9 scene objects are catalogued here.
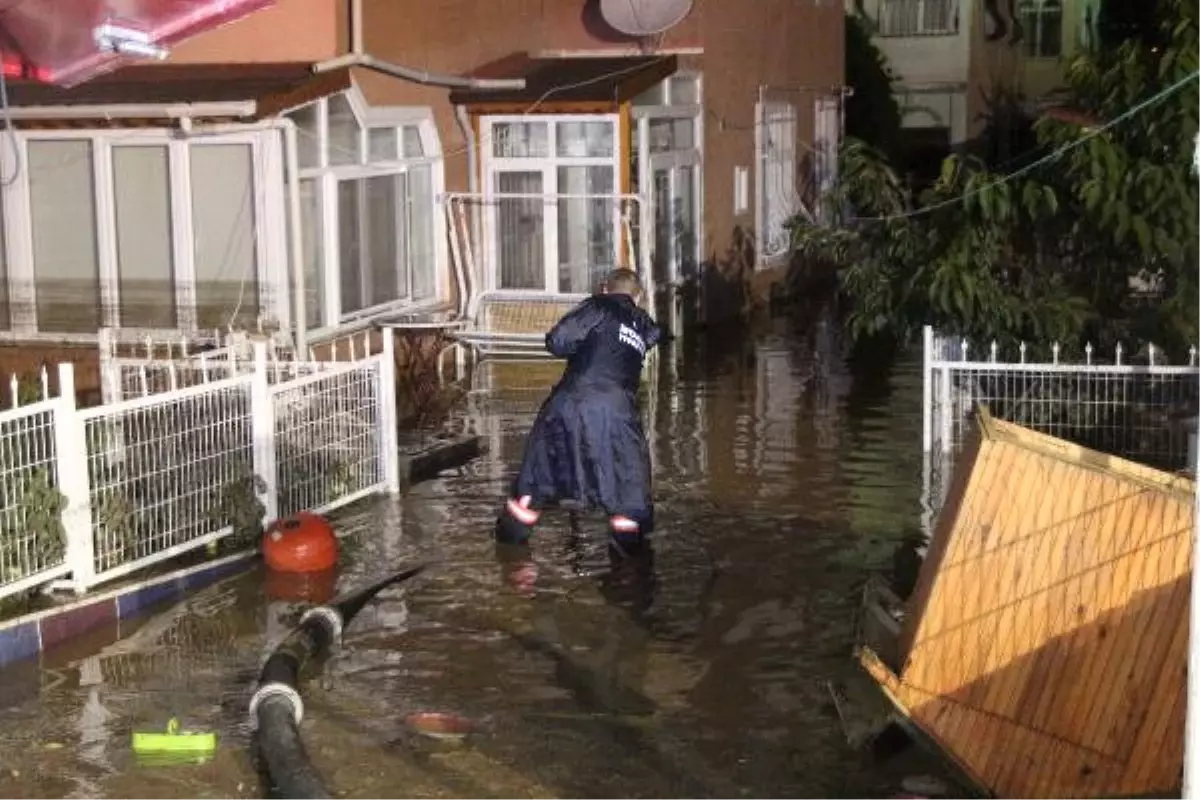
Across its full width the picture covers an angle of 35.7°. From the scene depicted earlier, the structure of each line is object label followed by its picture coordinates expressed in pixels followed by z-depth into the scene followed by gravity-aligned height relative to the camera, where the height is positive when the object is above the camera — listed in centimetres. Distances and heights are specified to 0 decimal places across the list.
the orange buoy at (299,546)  995 -181
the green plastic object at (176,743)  728 -208
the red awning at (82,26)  1193 +119
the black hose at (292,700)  660 -197
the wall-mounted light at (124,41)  1178 +107
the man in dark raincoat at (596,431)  1023 -125
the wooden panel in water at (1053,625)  626 -151
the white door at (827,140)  2677 +86
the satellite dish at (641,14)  1967 +198
